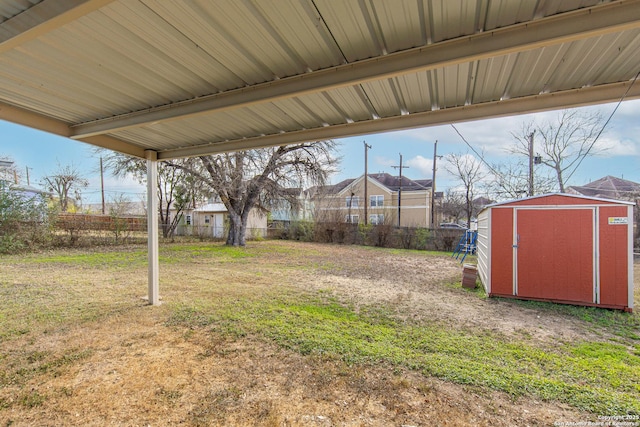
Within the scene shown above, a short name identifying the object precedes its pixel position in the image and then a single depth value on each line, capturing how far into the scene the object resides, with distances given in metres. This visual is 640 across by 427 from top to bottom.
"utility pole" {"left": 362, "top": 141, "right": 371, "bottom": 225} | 19.27
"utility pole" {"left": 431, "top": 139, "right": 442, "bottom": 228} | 18.41
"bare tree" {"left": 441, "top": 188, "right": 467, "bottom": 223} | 21.77
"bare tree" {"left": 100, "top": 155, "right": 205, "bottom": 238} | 10.75
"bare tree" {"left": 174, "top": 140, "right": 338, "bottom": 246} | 10.63
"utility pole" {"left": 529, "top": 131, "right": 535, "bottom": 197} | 12.67
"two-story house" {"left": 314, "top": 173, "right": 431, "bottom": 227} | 23.91
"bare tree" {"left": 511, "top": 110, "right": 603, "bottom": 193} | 12.04
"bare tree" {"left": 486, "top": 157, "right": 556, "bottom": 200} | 14.20
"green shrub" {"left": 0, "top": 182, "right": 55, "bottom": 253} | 8.81
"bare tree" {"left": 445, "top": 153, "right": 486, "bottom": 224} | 17.15
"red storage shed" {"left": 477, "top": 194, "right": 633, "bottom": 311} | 4.23
